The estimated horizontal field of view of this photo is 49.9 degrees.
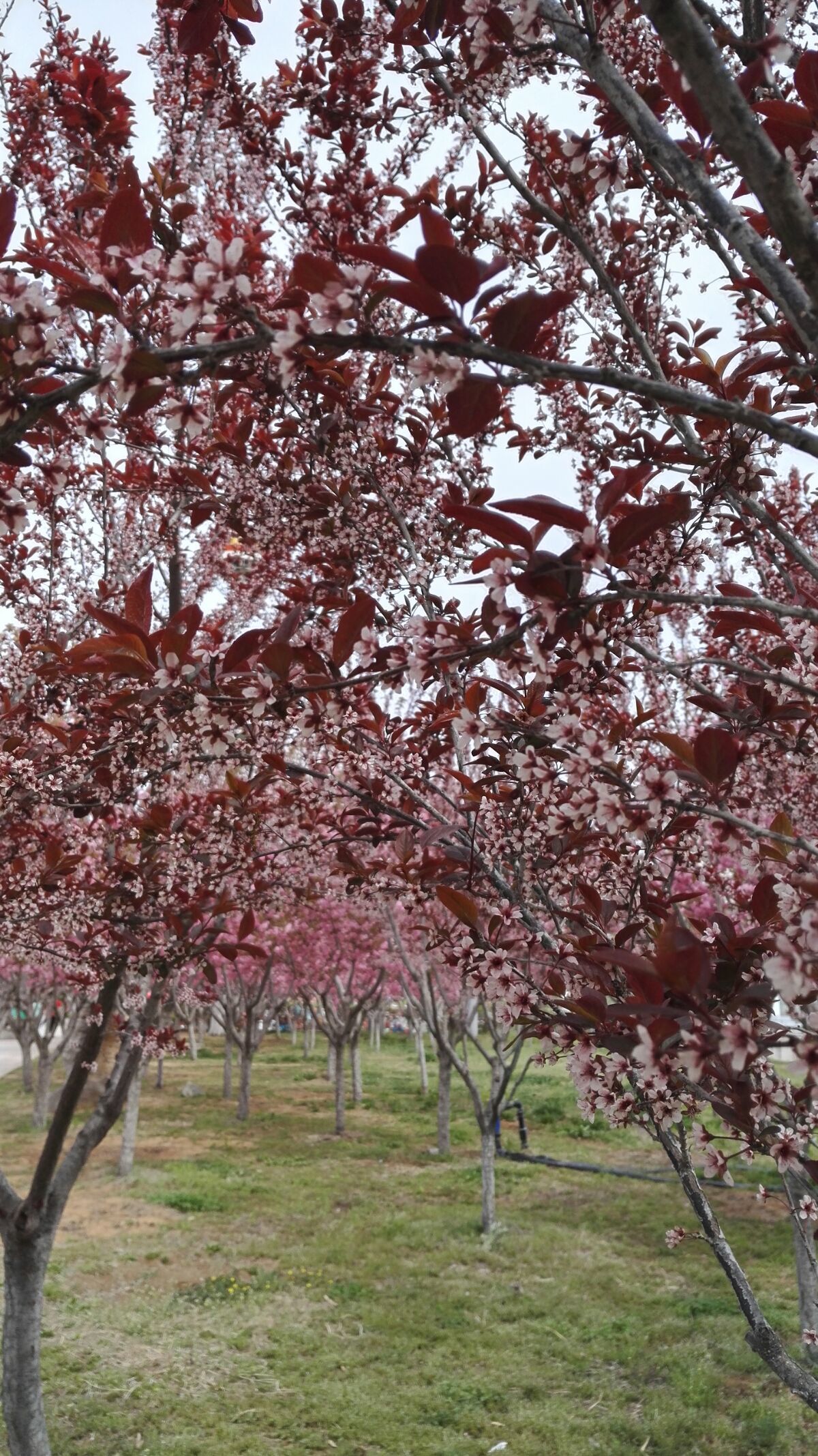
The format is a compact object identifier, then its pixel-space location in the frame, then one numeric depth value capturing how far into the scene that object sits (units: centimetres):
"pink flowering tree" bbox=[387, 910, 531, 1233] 721
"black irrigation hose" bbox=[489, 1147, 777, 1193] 874
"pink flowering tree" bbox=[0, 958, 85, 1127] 1158
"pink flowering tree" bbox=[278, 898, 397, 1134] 1281
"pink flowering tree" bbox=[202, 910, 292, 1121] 1259
